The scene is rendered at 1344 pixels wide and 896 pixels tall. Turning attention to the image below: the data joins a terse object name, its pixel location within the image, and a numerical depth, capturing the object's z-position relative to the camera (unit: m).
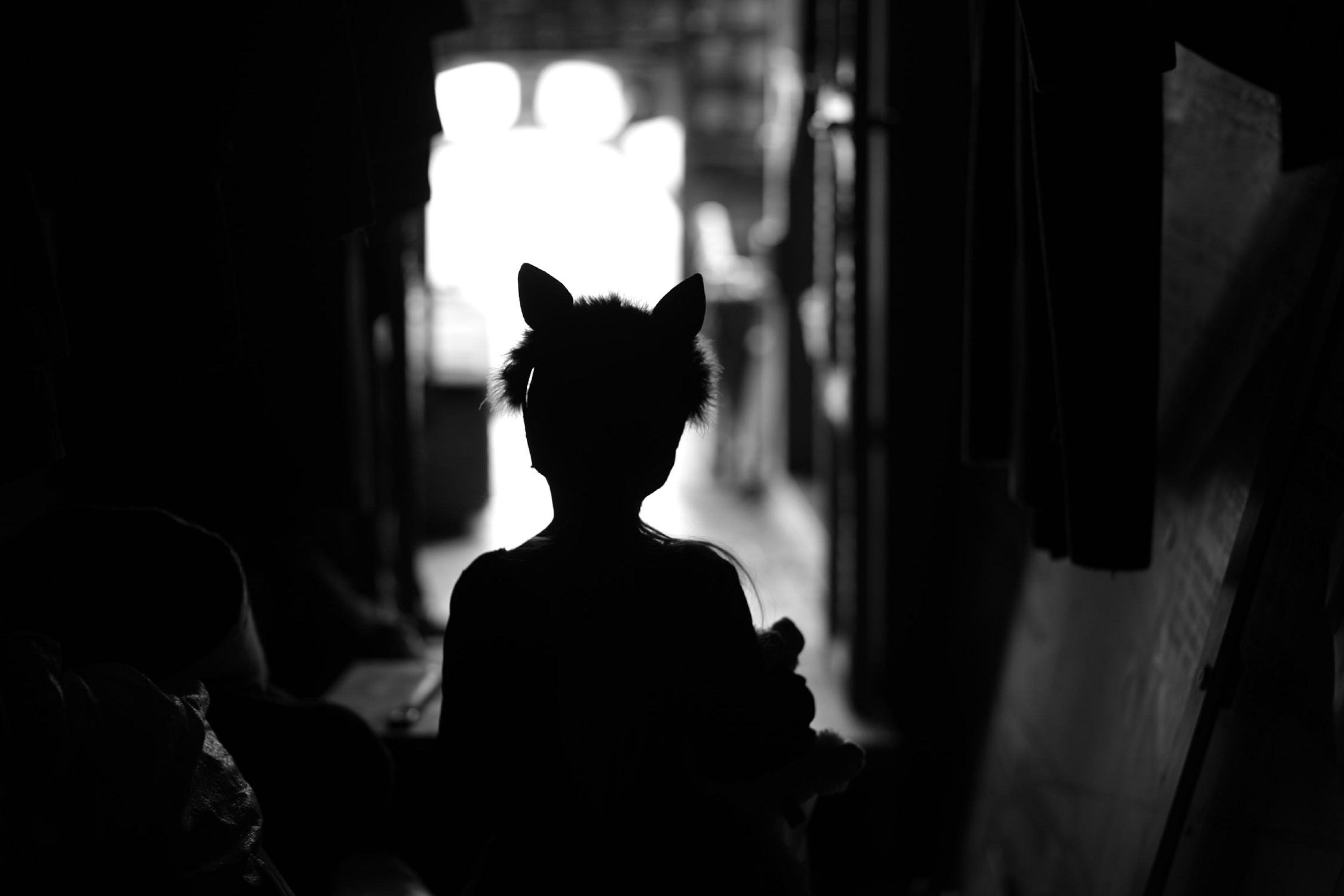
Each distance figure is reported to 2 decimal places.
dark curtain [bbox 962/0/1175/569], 1.20
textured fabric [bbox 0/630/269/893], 1.00
